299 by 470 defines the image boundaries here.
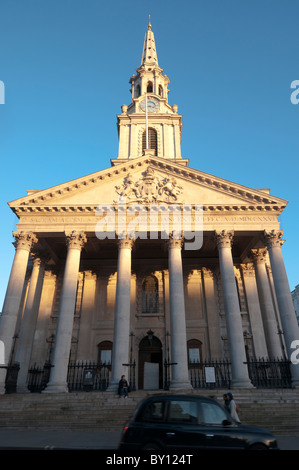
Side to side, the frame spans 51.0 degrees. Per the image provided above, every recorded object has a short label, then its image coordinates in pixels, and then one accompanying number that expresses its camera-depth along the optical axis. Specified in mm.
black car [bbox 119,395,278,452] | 6301
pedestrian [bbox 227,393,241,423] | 9398
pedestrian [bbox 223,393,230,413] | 9540
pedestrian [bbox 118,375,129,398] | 15998
